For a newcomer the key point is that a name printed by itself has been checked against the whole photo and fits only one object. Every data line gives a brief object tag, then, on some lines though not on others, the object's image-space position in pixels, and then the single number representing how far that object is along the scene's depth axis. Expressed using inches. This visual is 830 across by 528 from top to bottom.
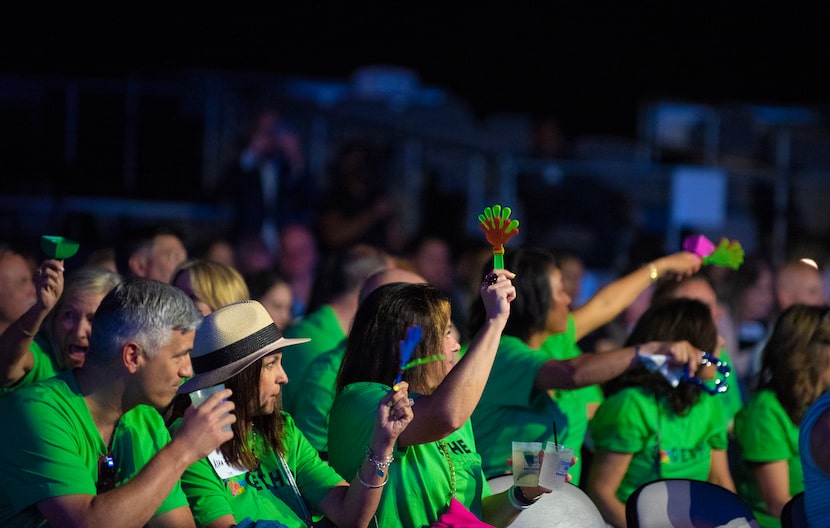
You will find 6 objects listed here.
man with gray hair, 263.3
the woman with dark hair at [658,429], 414.0
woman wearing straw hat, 293.0
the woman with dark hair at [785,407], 424.5
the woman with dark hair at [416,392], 303.6
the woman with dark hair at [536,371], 386.6
